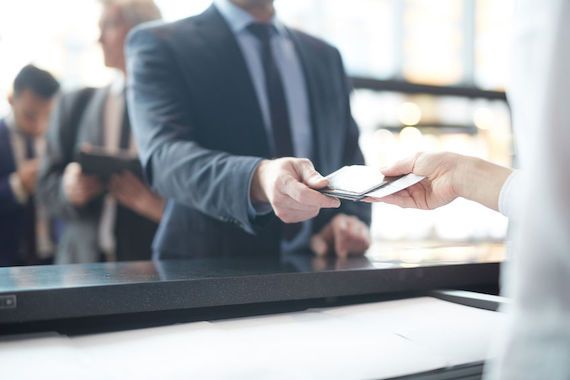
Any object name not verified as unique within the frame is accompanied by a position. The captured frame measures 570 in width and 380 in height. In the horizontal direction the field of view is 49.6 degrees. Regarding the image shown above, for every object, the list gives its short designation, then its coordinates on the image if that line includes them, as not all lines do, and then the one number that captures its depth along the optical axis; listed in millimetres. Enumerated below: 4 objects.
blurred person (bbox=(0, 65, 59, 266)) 2871
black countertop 852
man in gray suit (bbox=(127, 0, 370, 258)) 1446
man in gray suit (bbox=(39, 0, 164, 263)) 2666
